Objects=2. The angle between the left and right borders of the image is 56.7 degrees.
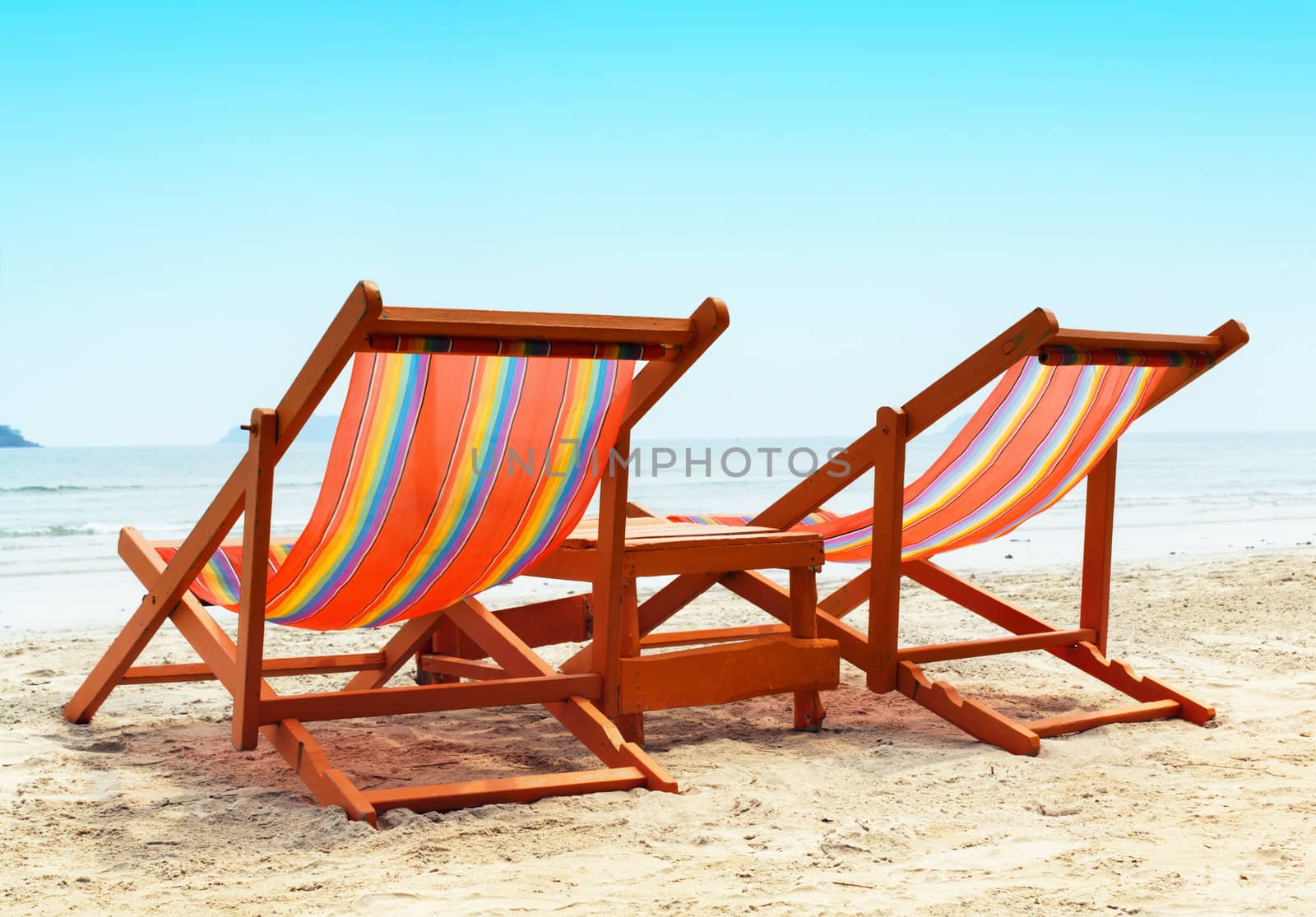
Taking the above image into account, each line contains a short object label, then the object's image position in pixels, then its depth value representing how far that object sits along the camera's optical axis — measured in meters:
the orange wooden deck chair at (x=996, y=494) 3.46
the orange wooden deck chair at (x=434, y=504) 2.62
